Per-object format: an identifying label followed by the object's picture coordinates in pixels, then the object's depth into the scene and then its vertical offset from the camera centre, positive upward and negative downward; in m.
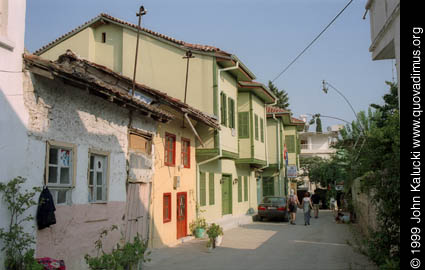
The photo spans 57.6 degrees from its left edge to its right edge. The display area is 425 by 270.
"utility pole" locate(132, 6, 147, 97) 10.89 +4.80
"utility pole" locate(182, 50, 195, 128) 14.61 +4.91
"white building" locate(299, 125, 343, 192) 56.16 +6.28
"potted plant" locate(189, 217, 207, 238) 14.86 -1.69
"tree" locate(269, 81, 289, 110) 56.81 +12.77
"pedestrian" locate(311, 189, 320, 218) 24.38 -1.29
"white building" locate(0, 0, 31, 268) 6.49 +1.49
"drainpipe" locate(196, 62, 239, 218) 15.70 +1.10
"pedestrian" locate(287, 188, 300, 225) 21.27 -1.33
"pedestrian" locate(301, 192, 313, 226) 20.39 -1.43
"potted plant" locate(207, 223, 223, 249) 12.45 -1.64
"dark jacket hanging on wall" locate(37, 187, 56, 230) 7.05 -0.47
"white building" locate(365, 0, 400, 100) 9.41 +4.00
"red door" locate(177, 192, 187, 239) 13.98 -1.13
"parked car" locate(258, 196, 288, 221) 22.11 -1.45
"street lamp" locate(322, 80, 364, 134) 19.34 +4.65
